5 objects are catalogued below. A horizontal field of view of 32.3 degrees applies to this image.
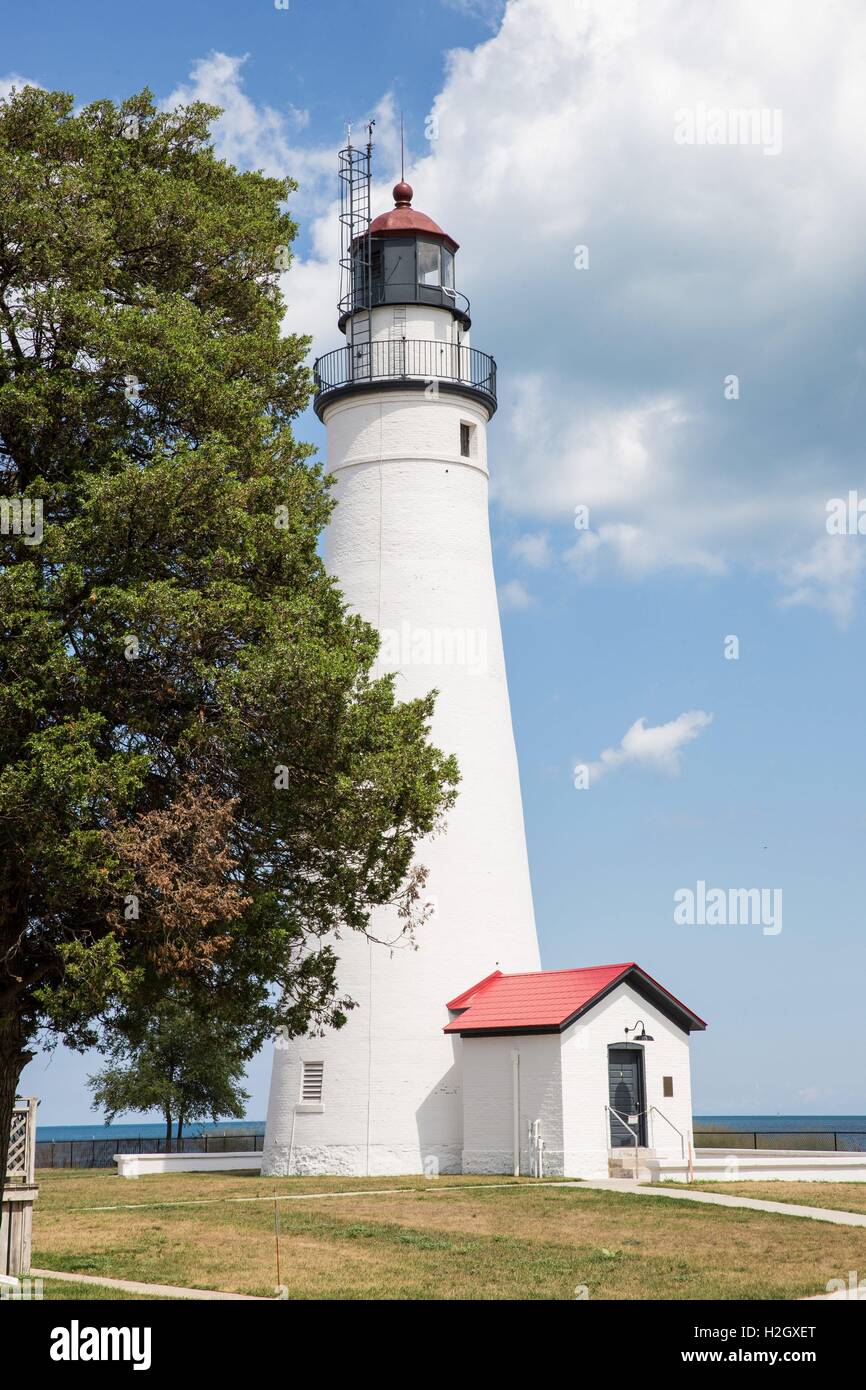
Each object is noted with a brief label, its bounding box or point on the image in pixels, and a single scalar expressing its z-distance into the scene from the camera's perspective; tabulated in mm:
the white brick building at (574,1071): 31484
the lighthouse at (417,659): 33000
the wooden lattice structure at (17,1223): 18391
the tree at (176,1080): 44875
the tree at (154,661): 15539
